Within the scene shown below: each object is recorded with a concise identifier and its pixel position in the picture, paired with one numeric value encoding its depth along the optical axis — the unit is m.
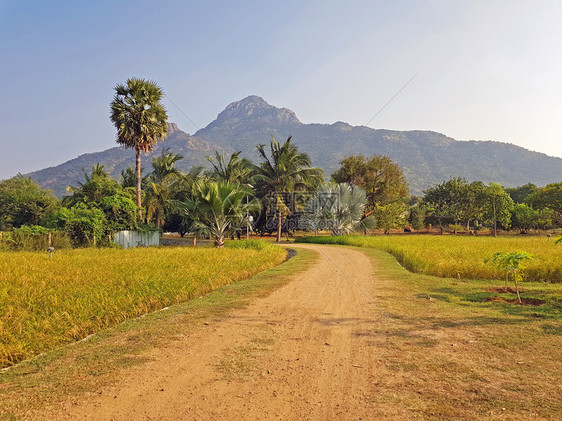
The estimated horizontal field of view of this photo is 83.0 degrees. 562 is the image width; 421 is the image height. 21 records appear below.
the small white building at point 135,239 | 25.81
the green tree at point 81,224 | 23.16
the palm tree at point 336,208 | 36.72
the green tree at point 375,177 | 54.53
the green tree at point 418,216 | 56.47
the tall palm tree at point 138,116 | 28.52
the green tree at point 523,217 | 46.41
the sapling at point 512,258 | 7.38
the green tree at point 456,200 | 49.36
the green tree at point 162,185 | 38.06
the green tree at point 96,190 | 29.41
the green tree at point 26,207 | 38.28
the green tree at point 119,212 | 25.38
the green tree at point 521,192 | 72.31
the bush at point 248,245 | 21.58
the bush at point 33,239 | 20.14
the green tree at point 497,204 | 46.62
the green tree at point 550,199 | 42.47
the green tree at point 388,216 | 42.78
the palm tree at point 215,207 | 22.81
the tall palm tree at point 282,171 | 35.69
